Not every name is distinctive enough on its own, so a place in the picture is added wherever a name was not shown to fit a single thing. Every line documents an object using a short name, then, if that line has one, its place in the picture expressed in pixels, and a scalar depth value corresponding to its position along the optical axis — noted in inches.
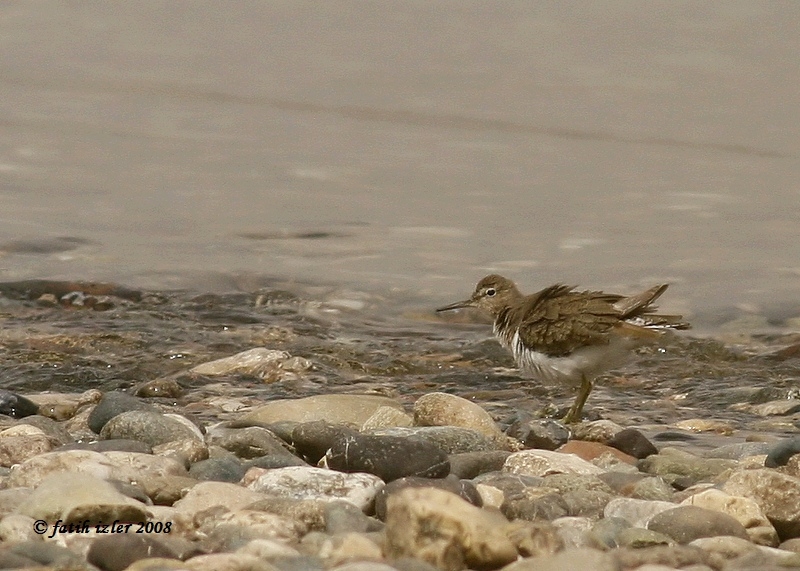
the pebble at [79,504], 306.0
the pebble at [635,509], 333.1
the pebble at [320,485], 339.3
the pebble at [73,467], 348.2
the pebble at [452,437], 409.1
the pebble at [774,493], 338.0
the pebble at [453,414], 435.5
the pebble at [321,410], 460.8
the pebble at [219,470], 368.2
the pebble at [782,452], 391.9
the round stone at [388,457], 363.3
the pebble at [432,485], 336.2
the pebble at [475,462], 385.4
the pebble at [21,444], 387.5
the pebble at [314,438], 398.9
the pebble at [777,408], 519.5
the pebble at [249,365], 562.3
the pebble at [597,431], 447.2
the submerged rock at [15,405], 468.4
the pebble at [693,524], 317.4
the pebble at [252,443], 400.8
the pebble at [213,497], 328.5
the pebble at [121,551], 283.6
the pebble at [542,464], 388.8
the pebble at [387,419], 445.1
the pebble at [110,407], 430.6
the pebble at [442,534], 282.4
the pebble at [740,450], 429.4
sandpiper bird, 509.4
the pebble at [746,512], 331.0
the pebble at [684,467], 397.1
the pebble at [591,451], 428.1
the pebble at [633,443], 435.2
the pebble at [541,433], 442.9
